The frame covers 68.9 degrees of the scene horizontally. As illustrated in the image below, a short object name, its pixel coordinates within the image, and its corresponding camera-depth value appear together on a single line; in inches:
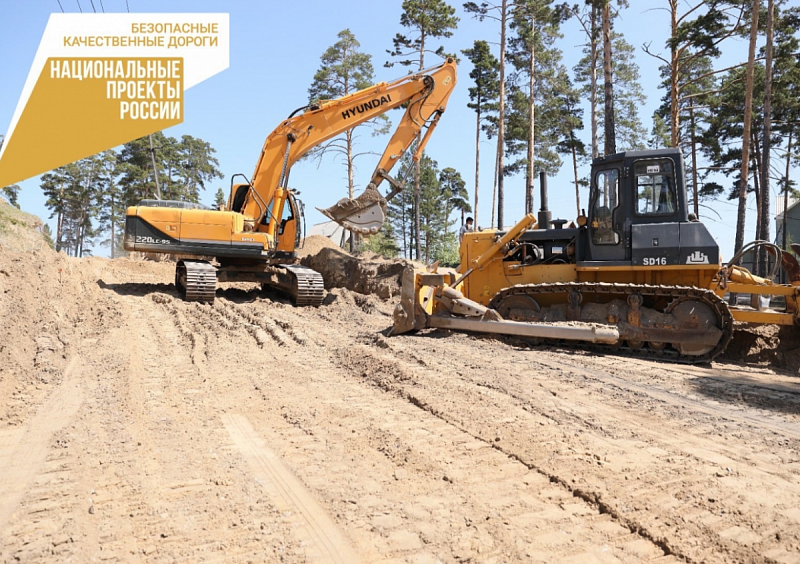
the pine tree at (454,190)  1823.3
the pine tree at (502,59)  875.4
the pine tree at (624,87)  1209.4
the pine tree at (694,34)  727.7
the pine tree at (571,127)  1316.4
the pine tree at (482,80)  1192.2
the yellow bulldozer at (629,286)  303.3
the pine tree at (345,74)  1064.8
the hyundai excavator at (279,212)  513.0
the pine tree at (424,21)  1002.7
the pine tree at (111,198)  1856.5
